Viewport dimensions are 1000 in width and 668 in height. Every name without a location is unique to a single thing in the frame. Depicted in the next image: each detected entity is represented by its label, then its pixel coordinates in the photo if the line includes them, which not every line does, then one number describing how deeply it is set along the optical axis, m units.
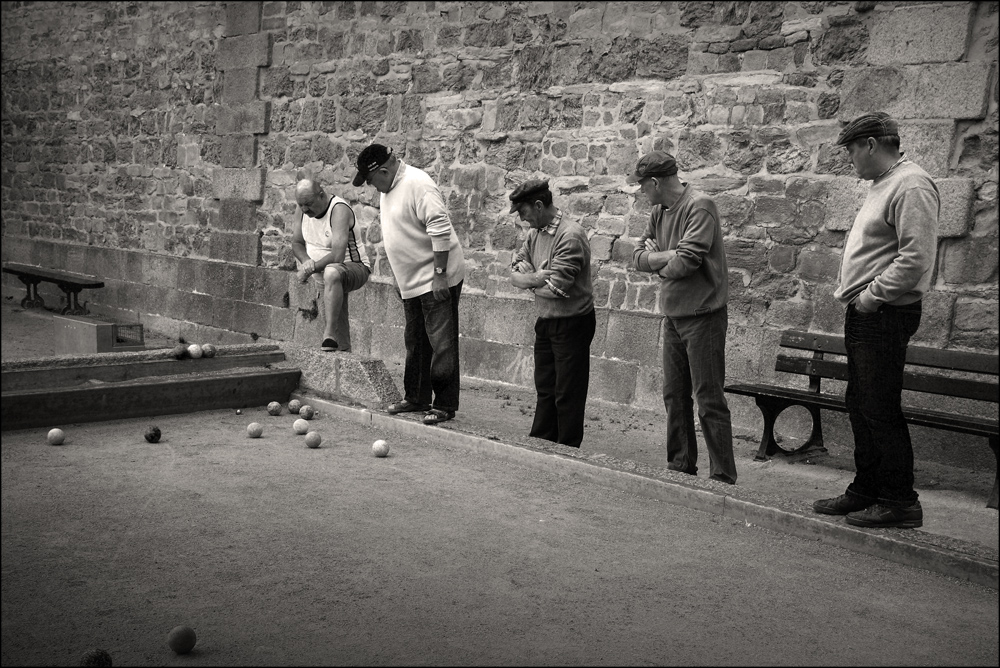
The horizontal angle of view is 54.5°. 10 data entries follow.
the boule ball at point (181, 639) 2.70
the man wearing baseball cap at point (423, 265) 6.04
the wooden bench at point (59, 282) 12.72
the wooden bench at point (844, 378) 5.48
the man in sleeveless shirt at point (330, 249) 6.89
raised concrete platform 6.27
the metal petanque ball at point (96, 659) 2.51
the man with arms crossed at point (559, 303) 5.73
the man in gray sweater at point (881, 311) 3.88
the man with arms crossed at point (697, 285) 5.09
